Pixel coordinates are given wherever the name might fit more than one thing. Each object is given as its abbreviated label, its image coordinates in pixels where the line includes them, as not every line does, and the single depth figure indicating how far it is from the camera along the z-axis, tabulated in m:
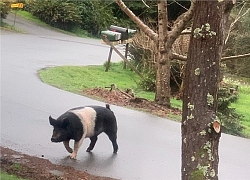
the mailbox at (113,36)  18.84
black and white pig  6.99
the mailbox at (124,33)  19.55
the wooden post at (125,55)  19.80
